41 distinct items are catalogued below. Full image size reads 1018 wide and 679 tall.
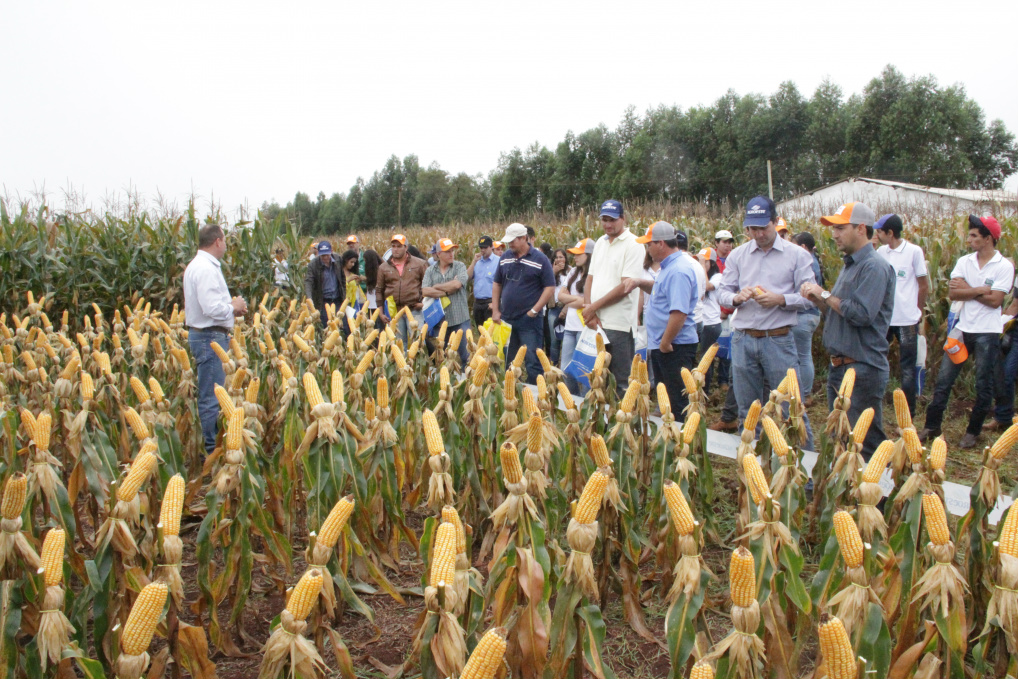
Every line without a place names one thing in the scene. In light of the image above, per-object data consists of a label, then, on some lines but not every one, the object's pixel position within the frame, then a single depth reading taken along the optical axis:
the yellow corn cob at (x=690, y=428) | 2.94
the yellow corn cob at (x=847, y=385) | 3.37
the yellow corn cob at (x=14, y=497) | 1.94
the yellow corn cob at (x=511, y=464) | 1.98
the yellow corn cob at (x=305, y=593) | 1.51
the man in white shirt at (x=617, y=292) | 5.75
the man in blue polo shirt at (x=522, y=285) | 7.14
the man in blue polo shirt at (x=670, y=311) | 5.23
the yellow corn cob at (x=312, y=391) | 2.82
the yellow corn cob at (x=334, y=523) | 1.75
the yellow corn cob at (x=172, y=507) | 1.80
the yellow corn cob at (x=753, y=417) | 2.97
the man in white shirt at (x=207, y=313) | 5.53
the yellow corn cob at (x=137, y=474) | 2.02
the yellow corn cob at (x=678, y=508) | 1.72
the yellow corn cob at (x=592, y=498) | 1.71
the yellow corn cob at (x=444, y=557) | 1.56
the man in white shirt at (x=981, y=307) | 5.42
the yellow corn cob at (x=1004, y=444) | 2.23
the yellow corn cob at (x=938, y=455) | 2.30
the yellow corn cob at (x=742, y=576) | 1.54
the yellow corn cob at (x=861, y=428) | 2.63
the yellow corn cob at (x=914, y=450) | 2.39
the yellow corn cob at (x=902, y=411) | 2.66
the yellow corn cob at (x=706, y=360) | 3.44
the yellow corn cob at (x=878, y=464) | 2.12
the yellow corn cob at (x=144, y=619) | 1.48
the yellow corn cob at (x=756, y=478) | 2.00
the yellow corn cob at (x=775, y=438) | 2.59
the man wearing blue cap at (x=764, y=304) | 4.55
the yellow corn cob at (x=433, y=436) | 2.21
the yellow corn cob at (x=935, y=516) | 1.85
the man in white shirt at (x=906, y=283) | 5.92
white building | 15.75
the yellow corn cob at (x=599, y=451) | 2.40
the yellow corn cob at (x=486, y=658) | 1.22
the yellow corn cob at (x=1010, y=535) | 1.73
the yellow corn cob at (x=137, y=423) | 2.60
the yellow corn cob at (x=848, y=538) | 1.67
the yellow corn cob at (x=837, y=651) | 1.35
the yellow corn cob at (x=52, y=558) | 1.72
